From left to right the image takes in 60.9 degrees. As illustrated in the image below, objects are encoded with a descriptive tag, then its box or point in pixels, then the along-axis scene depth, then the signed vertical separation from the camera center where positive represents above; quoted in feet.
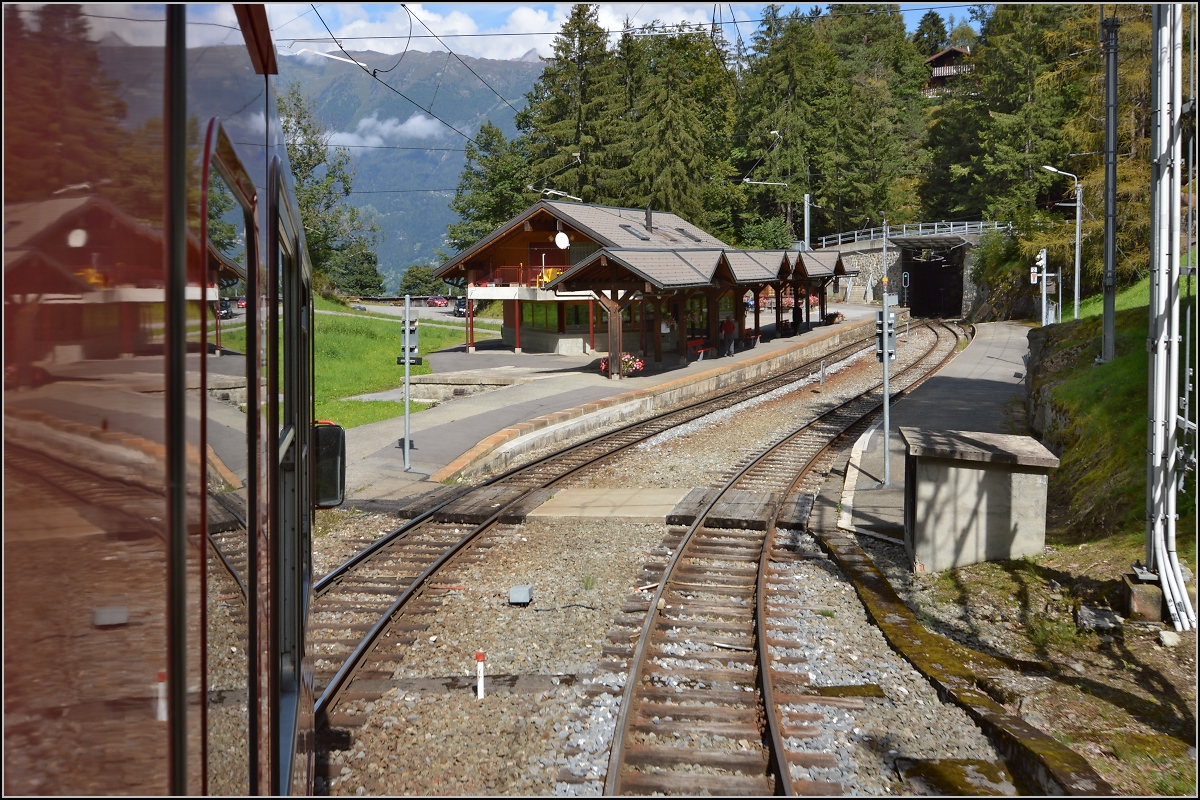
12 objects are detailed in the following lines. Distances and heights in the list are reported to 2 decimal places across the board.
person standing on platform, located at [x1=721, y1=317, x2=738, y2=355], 128.53 +1.19
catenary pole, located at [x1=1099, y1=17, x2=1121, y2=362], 58.54 +9.95
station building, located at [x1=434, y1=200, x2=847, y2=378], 118.52 +8.18
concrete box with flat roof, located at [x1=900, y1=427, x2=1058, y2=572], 34.06 -5.50
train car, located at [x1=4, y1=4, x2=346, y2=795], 3.53 -0.26
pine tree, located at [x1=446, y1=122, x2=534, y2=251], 223.10 +33.78
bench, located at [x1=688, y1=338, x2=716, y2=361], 120.06 -1.05
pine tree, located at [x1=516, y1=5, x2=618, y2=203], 209.77 +48.67
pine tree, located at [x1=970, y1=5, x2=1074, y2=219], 212.02 +47.07
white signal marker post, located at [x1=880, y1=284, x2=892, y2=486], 48.16 -3.93
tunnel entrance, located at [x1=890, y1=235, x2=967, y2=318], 233.96 +16.05
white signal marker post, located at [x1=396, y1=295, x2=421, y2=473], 54.29 -0.36
